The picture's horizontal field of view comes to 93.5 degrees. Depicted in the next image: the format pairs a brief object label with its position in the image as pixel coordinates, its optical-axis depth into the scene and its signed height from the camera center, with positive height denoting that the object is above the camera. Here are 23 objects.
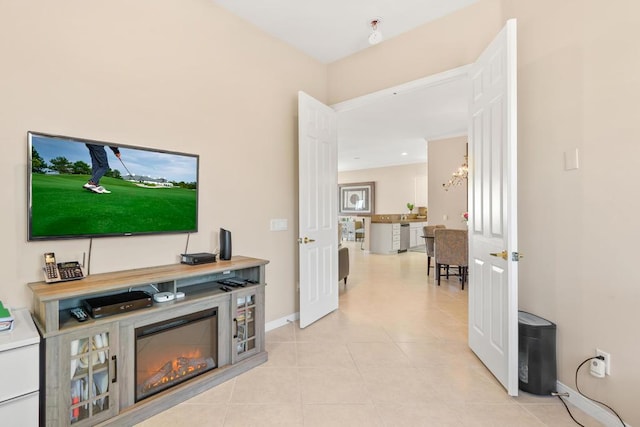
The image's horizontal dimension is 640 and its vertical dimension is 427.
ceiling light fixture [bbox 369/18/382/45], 2.85 +1.75
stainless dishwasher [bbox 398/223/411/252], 8.58 -0.58
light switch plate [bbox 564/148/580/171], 1.89 +0.36
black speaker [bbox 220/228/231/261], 2.48 -0.24
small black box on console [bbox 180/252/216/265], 2.27 -0.33
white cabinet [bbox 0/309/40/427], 1.30 -0.72
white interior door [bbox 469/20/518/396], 1.92 +0.04
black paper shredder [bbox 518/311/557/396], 1.97 -0.93
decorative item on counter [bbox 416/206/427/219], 9.66 +0.16
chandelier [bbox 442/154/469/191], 6.00 +0.82
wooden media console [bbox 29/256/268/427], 1.48 -0.74
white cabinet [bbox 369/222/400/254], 8.16 -0.60
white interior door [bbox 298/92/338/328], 3.07 +0.08
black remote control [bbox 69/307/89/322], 1.62 -0.55
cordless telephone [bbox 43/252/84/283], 1.69 -0.32
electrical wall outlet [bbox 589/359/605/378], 1.73 -0.88
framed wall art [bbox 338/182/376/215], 10.92 +0.67
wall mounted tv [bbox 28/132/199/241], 1.74 +0.17
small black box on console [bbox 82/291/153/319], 1.67 -0.50
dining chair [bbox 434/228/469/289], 4.62 -0.51
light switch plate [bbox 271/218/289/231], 3.13 -0.09
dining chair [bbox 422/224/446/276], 5.55 -0.45
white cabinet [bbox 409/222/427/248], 9.07 -0.55
